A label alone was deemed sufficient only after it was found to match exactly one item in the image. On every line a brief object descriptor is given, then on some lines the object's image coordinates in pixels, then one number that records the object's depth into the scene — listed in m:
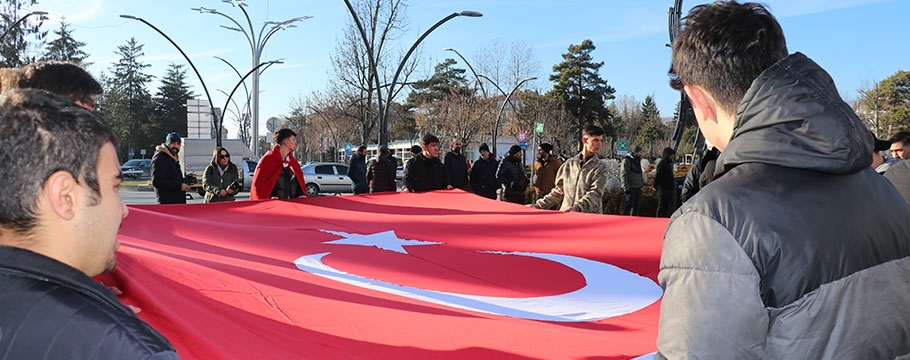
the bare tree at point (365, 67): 25.34
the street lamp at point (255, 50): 30.78
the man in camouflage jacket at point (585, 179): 7.11
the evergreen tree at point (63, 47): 63.25
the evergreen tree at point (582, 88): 74.44
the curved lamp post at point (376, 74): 17.19
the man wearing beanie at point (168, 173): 8.33
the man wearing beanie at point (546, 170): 12.93
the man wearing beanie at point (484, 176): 14.05
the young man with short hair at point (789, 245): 1.33
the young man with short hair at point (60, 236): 1.05
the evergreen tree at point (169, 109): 86.44
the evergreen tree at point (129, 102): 83.94
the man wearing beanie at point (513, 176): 13.01
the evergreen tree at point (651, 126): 80.00
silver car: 27.80
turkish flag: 2.94
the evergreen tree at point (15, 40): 39.06
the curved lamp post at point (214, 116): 28.22
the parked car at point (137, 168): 53.88
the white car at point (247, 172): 29.00
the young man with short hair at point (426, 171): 11.12
